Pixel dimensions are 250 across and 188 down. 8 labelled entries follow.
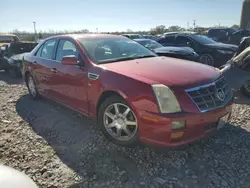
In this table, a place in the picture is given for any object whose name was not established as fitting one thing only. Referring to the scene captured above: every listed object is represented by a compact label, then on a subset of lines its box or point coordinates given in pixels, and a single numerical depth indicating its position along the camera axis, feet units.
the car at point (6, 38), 37.92
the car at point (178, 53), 19.62
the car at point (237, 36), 41.31
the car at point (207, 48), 24.40
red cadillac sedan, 7.24
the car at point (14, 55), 23.89
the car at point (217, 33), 46.68
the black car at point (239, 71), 13.19
